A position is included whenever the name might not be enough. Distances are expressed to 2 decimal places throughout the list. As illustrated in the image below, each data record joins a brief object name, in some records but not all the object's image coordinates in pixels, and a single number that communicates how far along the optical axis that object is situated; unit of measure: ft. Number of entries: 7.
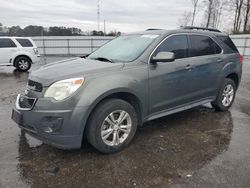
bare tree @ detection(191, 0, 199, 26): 98.46
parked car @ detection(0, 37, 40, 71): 31.74
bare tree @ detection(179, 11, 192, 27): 103.52
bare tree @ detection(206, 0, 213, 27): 100.12
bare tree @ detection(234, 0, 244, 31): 99.06
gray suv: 8.35
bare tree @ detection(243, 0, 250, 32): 95.54
